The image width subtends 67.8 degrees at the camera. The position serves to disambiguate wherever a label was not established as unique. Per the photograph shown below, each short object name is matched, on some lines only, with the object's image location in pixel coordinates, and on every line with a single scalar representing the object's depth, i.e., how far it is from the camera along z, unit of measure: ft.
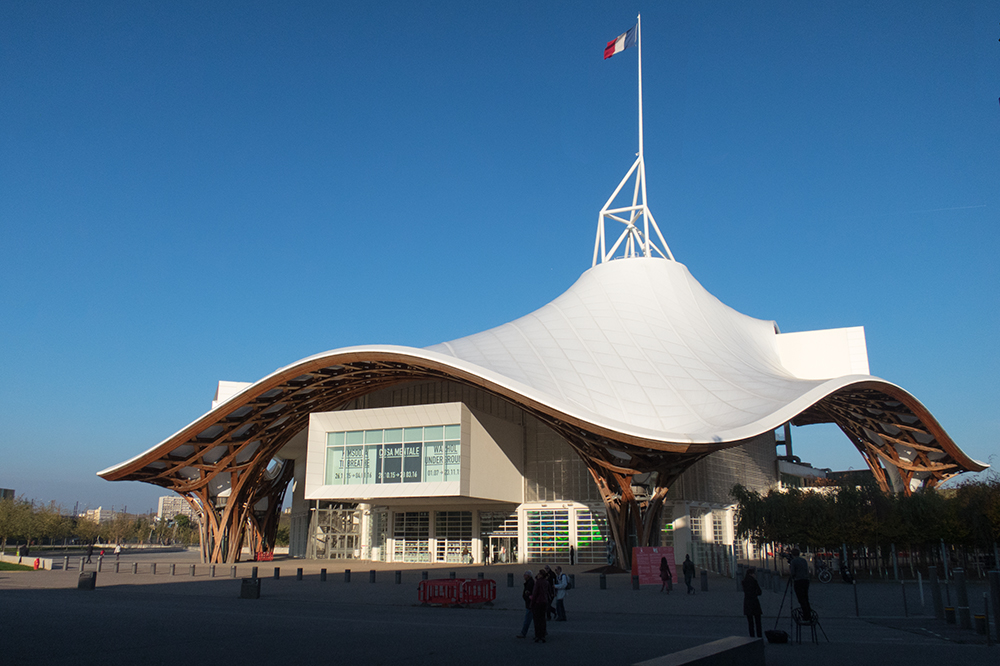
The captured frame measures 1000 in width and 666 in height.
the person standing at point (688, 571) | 74.28
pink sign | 84.64
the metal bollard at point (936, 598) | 47.98
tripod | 38.34
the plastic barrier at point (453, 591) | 62.28
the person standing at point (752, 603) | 39.55
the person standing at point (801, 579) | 41.48
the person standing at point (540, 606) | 38.86
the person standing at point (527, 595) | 41.09
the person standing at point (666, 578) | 74.69
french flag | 144.56
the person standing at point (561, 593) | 51.32
